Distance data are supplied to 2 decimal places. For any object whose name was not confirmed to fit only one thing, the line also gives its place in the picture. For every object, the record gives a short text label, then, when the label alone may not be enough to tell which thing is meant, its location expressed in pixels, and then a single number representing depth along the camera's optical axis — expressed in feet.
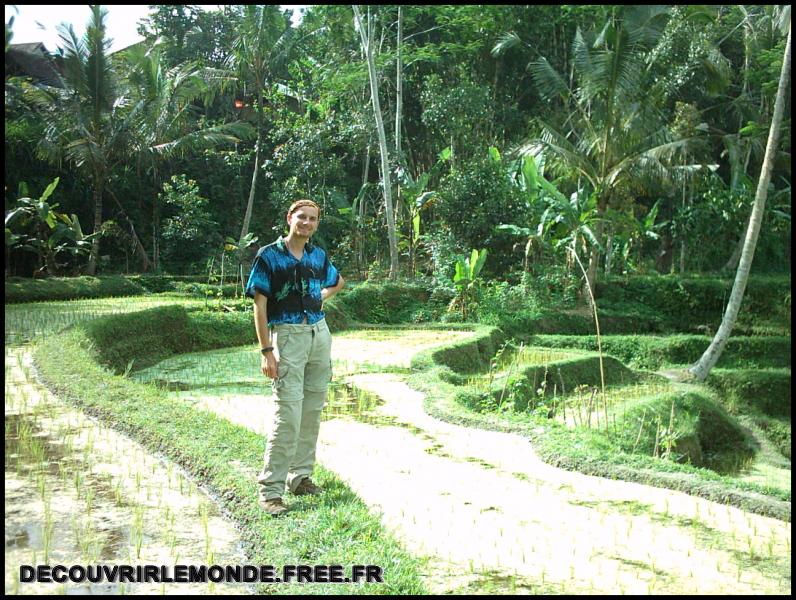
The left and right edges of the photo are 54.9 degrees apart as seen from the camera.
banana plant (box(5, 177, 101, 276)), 40.16
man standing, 10.63
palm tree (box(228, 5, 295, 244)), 53.57
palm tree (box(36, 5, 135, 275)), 48.91
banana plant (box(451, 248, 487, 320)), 38.55
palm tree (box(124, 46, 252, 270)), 52.85
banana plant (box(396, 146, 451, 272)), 47.21
